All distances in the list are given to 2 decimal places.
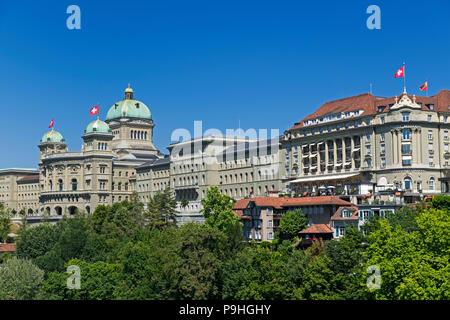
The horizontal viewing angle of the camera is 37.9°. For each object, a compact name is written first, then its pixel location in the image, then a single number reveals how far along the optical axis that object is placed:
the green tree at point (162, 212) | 126.28
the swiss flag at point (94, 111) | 185.50
